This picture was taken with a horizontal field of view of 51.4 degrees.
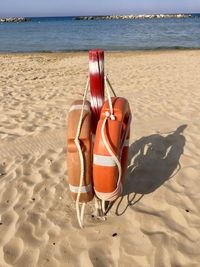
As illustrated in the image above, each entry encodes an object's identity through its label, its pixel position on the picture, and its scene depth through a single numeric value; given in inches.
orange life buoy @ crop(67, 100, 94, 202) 68.8
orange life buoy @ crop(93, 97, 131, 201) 67.8
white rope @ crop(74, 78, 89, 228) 68.0
